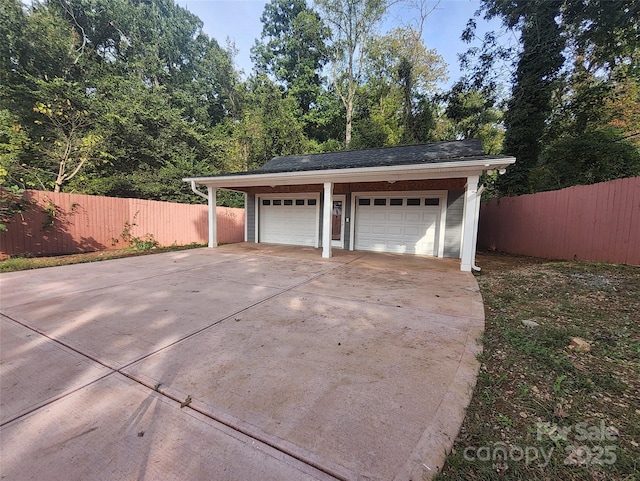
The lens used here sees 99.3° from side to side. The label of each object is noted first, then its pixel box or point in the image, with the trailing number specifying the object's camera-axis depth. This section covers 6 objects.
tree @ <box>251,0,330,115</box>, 18.64
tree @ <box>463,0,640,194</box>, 9.14
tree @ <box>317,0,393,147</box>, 16.06
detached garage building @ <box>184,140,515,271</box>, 5.88
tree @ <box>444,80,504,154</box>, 13.55
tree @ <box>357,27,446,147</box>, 16.25
